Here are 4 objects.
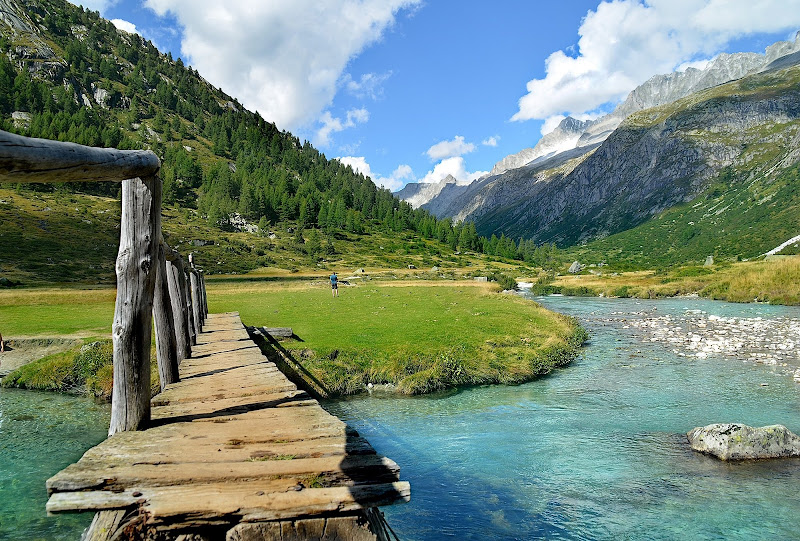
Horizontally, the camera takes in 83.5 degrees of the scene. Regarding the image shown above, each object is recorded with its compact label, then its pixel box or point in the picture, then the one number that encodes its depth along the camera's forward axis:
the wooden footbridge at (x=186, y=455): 4.25
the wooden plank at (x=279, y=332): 25.00
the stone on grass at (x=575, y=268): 124.26
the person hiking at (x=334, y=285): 46.91
